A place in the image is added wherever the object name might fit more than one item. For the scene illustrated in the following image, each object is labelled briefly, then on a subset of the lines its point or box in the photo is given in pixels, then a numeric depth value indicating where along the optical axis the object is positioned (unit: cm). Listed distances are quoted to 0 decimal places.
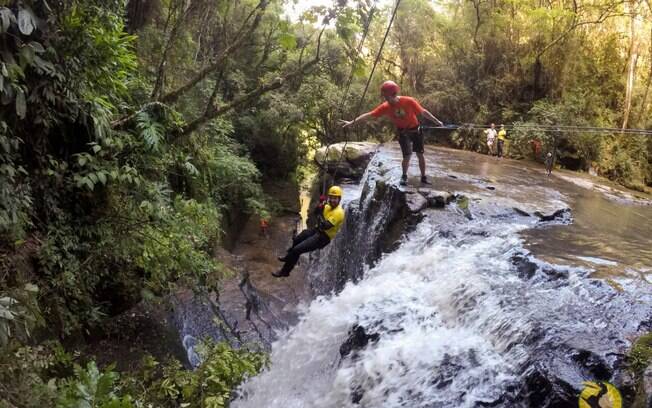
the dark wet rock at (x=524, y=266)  544
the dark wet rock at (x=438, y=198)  801
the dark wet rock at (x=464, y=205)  764
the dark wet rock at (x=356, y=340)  567
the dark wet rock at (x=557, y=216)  785
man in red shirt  752
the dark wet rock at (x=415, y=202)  786
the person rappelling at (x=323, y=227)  655
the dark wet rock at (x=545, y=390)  353
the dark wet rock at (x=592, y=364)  361
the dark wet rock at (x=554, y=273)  517
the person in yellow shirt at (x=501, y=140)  1560
